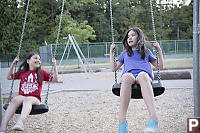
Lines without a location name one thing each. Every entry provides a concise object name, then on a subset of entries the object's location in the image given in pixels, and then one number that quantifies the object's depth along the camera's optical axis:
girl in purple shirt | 2.16
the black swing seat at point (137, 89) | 2.30
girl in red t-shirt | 2.47
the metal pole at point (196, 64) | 2.80
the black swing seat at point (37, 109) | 2.52
